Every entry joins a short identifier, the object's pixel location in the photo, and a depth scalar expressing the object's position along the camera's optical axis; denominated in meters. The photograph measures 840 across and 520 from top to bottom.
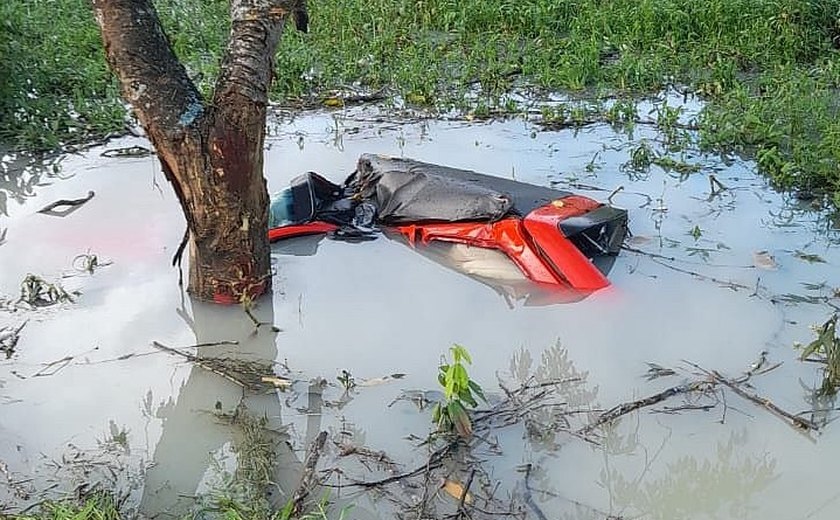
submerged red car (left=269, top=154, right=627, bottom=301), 3.66
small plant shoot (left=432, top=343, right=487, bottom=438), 2.65
